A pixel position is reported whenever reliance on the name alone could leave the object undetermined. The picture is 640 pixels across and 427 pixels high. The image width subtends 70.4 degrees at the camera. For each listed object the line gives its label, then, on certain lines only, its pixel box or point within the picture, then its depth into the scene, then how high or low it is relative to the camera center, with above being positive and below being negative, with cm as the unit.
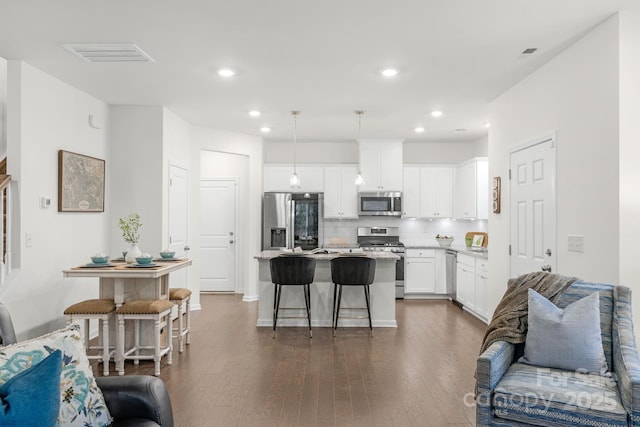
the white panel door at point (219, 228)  805 -17
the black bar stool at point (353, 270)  505 -57
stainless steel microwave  761 +28
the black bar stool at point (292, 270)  499 -56
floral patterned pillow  166 -61
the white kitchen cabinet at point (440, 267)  736 -76
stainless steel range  739 -38
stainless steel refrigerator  740 -3
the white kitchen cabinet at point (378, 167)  763 +88
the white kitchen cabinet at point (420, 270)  738 -82
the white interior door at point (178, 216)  590 +3
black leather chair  191 -77
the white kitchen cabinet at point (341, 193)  770 +45
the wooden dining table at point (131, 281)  379 -59
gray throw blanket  266 -52
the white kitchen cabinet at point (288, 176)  765 +70
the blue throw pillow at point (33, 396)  144 -59
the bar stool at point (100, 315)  378 -81
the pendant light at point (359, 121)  582 +138
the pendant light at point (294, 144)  593 +132
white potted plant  416 -23
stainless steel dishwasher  706 -82
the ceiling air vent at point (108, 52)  361 +137
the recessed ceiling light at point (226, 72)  421 +138
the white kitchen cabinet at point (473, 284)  572 -88
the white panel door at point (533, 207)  390 +12
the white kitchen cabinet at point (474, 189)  691 +49
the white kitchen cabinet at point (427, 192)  774 +48
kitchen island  553 -97
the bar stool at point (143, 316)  380 -83
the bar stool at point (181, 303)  448 -88
